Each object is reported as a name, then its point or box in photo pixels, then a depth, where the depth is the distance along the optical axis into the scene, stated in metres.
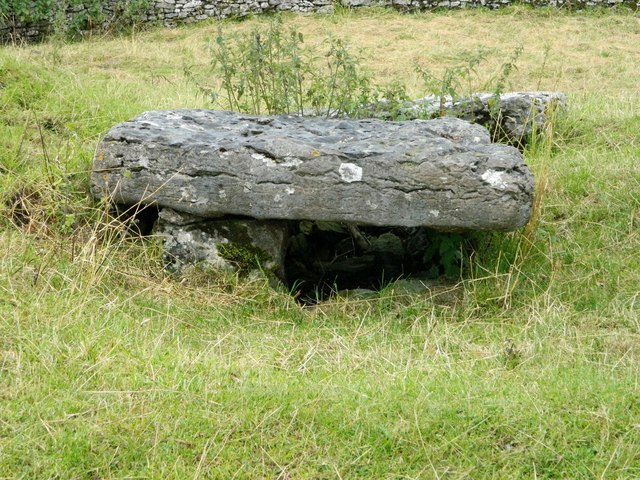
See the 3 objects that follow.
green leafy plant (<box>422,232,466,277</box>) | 5.61
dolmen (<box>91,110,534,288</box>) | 5.10
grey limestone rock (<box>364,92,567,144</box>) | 7.22
